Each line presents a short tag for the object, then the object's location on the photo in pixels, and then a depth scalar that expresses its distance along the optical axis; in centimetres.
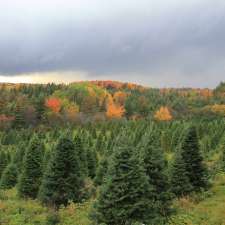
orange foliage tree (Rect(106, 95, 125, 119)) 14400
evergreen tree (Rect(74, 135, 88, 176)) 3812
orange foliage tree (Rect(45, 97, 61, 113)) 13338
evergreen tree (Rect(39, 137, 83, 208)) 2575
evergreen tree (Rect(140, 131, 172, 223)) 2050
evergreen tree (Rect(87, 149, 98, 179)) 4197
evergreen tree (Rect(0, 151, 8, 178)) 4697
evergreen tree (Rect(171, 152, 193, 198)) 2497
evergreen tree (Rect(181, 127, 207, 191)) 2593
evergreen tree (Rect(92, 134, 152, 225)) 1802
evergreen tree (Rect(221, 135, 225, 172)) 3441
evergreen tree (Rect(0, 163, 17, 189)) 3875
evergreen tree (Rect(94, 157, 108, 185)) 3353
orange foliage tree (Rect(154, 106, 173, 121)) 13812
